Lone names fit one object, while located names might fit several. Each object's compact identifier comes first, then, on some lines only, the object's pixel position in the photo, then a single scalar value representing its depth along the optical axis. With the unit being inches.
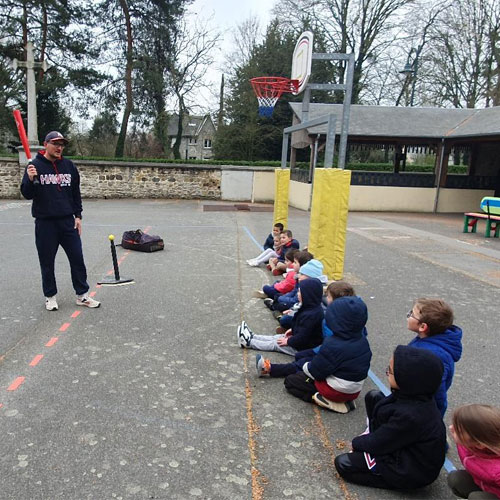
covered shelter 747.4
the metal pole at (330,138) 249.4
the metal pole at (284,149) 386.4
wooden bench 494.6
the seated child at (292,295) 205.0
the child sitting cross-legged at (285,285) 226.7
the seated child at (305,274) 180.4
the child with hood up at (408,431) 93.1
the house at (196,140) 2210.0
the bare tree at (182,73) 1137.0
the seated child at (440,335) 110.5
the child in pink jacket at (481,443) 80.3
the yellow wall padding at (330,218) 261.7
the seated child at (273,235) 311.3
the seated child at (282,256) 290.0
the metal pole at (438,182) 770.7
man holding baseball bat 196.5
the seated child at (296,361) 144.1
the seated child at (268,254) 305.7
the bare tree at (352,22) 1280.8
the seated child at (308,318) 153.5
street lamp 789.9
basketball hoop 361.4
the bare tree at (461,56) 1253.7
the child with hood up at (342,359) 124.3
